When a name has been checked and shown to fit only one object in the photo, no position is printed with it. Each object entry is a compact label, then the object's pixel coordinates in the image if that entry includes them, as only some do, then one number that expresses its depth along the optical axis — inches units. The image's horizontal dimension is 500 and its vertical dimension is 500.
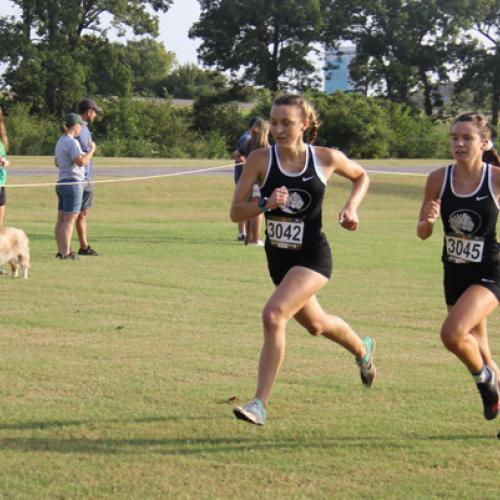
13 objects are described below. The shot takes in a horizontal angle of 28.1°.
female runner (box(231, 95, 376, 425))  240.4
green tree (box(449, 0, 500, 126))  2706.7
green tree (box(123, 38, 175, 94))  3778.8
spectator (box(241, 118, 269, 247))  621.9
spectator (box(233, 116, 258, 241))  645.2
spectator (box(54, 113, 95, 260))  550.6
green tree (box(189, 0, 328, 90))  2596.0
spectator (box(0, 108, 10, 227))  577.0
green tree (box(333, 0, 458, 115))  2701.8
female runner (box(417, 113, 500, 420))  238.1
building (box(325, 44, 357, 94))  2790.4
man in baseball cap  567.5
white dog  488.4
